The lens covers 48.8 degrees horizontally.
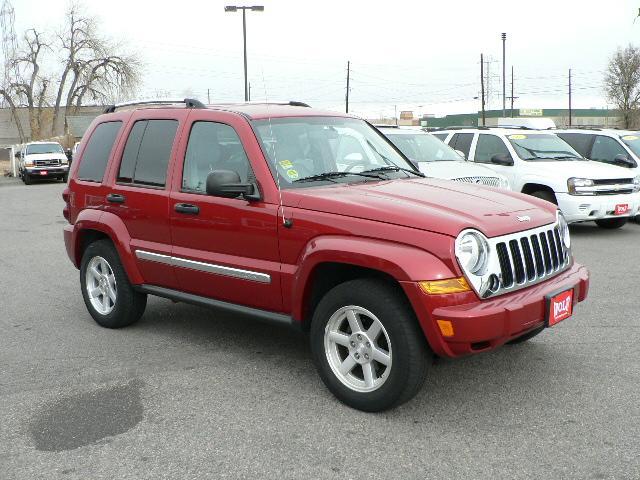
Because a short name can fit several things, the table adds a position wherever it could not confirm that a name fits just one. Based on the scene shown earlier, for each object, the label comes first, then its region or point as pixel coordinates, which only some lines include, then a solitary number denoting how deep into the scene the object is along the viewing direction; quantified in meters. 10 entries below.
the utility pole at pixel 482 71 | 52.34
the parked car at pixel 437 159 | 10.53
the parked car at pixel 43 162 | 29.83
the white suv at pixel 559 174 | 10.85
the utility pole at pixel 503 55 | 57.03
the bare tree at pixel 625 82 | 59.06
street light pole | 27.72
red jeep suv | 3.85
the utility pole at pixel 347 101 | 63.25
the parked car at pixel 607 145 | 12.62
